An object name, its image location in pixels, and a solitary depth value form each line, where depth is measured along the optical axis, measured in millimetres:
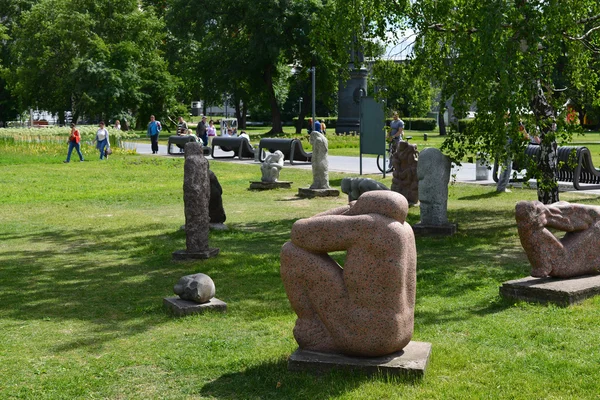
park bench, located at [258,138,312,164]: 30766
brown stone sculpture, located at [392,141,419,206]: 17875
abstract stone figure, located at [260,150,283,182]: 22266
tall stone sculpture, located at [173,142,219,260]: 12180
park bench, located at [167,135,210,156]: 35781
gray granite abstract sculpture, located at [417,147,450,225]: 14508
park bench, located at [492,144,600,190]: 20578
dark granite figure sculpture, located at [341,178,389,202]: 14365
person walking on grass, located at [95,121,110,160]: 32688
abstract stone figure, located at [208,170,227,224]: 14742
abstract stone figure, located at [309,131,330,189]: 20312
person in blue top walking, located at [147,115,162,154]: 36781
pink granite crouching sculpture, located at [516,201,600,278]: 9031
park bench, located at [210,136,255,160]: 33812
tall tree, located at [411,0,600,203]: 11906
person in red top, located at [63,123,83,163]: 31116
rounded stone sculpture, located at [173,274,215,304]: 8977
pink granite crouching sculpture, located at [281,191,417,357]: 6387
